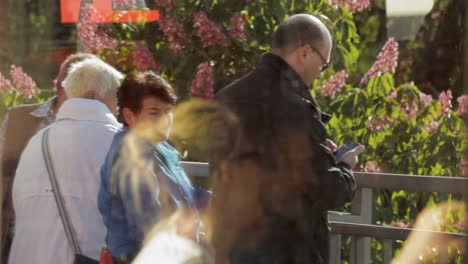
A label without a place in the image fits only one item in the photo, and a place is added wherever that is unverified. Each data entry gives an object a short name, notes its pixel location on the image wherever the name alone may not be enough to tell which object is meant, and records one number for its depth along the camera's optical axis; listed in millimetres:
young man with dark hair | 7031
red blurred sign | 12477
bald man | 6809
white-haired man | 7734
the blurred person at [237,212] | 6817
